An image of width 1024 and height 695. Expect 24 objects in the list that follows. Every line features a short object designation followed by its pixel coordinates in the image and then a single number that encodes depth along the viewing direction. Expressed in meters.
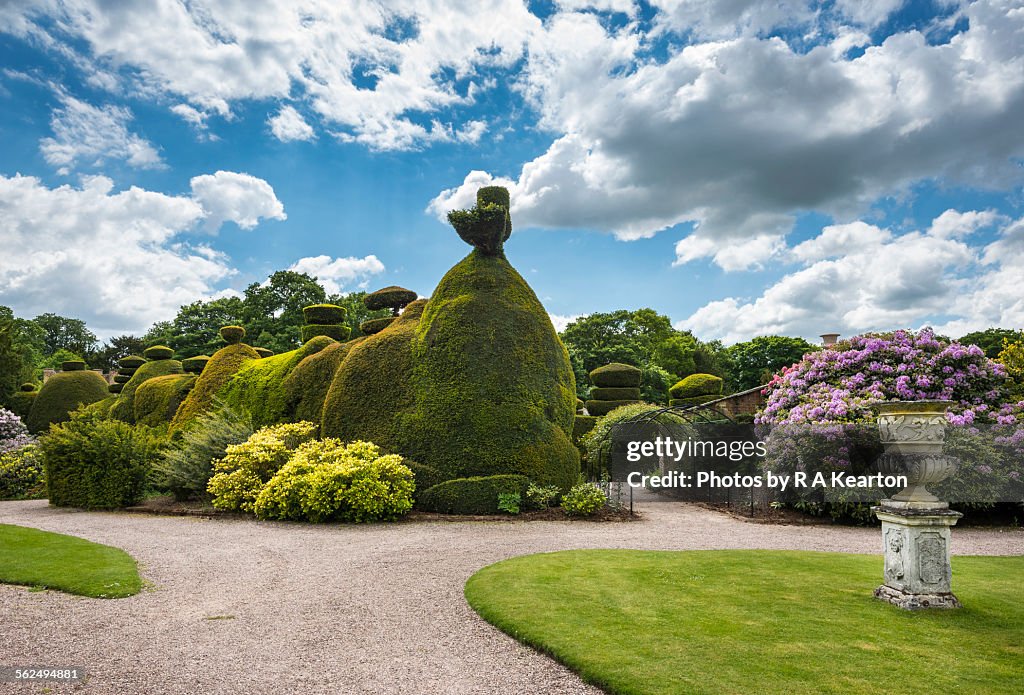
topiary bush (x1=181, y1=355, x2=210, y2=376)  21.66
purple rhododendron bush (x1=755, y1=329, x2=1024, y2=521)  10.38
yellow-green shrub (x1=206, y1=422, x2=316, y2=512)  11.38
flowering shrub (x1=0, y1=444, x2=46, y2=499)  15.90
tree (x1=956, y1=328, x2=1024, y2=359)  38.56
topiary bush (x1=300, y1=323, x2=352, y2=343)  18.06
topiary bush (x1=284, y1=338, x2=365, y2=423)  14.65
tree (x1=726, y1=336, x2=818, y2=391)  46.53
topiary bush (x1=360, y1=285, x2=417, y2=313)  16.06
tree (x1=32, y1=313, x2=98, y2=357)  61.34
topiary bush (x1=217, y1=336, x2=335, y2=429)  15.50
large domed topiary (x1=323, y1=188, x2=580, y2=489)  11.65
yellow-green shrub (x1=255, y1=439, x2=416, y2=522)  10.24
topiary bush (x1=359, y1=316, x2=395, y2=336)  15.27
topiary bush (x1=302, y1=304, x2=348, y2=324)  18.38
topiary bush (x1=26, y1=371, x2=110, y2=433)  28.19
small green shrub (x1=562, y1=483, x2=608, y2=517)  11.02
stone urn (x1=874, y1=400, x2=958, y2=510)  5.31
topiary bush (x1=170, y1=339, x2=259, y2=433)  17.55
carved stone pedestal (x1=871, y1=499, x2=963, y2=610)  5.29
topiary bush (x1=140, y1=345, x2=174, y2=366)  25.78
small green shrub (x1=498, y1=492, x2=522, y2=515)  10.96
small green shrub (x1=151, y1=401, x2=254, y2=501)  12.88
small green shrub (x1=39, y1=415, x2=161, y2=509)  12.76
